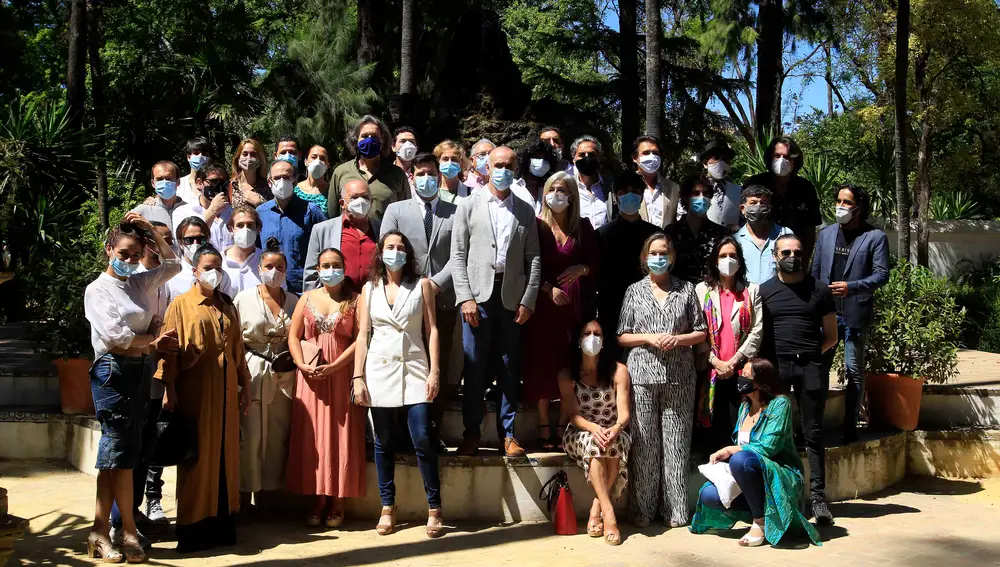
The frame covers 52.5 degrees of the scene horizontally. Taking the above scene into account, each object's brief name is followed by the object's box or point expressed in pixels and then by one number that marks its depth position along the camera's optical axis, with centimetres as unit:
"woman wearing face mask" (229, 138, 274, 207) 804
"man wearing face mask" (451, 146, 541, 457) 716
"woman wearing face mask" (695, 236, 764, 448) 727
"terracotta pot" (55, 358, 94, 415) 885
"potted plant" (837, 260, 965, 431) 923
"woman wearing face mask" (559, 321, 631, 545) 701
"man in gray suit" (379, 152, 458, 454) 738
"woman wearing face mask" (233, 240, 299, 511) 695
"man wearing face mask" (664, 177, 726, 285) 781
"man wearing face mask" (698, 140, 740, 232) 829
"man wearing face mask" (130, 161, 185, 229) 792
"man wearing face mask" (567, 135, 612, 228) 821
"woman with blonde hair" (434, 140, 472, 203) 777
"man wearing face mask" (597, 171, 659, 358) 768
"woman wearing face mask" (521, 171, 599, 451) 734
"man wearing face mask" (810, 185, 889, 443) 833
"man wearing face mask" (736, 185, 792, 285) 774
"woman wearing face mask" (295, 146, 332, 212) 811
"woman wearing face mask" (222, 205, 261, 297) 717
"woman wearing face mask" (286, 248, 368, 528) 691
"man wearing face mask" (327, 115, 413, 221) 791
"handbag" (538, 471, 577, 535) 707
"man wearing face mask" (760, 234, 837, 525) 739
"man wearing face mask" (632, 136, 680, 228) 808
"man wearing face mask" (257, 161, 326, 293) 771
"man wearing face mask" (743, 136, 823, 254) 836
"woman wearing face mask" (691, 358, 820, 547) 688
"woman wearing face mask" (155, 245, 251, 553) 637
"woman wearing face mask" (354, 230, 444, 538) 683
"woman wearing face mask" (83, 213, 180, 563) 599
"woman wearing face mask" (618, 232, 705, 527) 718
